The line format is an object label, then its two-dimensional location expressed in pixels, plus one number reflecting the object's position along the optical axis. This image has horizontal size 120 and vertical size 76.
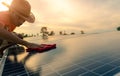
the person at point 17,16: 1.55
